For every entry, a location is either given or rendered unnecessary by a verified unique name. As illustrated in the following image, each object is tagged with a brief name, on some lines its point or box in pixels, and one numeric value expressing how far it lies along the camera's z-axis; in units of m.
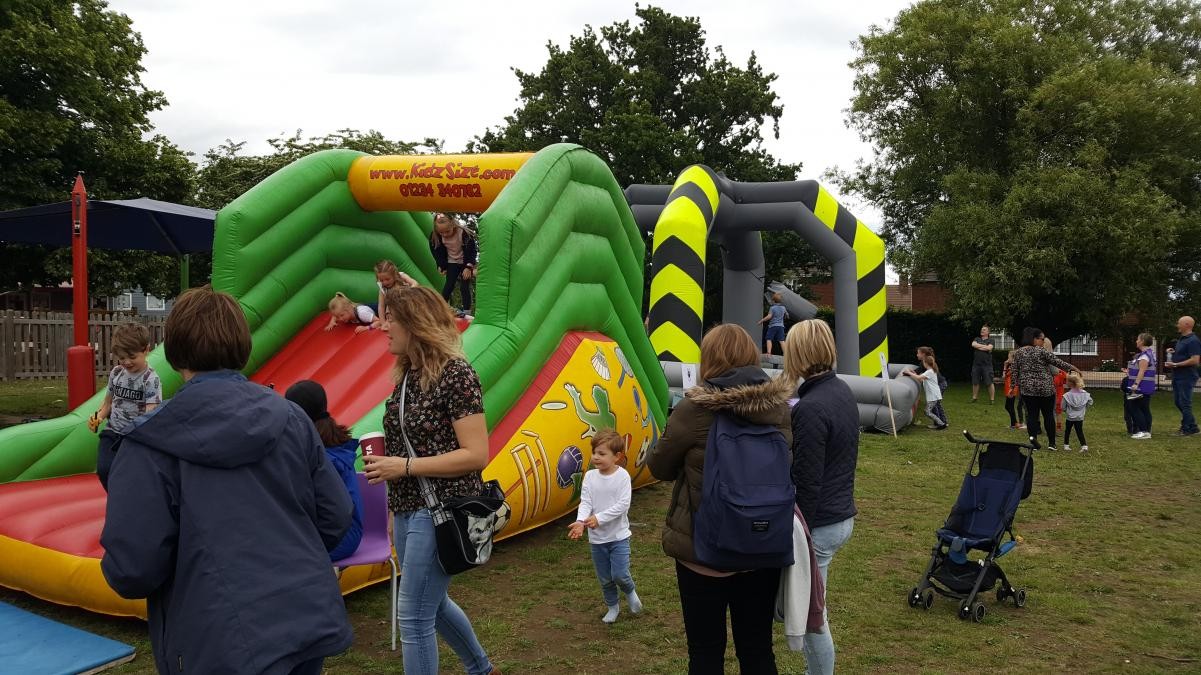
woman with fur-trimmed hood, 2.88
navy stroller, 4.84
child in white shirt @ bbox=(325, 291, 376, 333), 7.18
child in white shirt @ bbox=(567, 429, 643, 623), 4.46
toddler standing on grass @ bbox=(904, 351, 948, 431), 12.84
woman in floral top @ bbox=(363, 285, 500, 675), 2.82
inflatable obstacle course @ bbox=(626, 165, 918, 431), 11.89
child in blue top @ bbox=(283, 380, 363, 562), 3.66
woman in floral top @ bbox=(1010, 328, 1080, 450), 10.26
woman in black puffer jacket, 3.14
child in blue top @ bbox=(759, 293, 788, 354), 15.37
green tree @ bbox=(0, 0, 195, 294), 16.41
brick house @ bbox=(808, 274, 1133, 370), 34.34
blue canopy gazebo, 9.65
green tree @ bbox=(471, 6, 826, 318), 27.28
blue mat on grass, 3.86
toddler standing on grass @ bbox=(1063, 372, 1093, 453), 10.64
